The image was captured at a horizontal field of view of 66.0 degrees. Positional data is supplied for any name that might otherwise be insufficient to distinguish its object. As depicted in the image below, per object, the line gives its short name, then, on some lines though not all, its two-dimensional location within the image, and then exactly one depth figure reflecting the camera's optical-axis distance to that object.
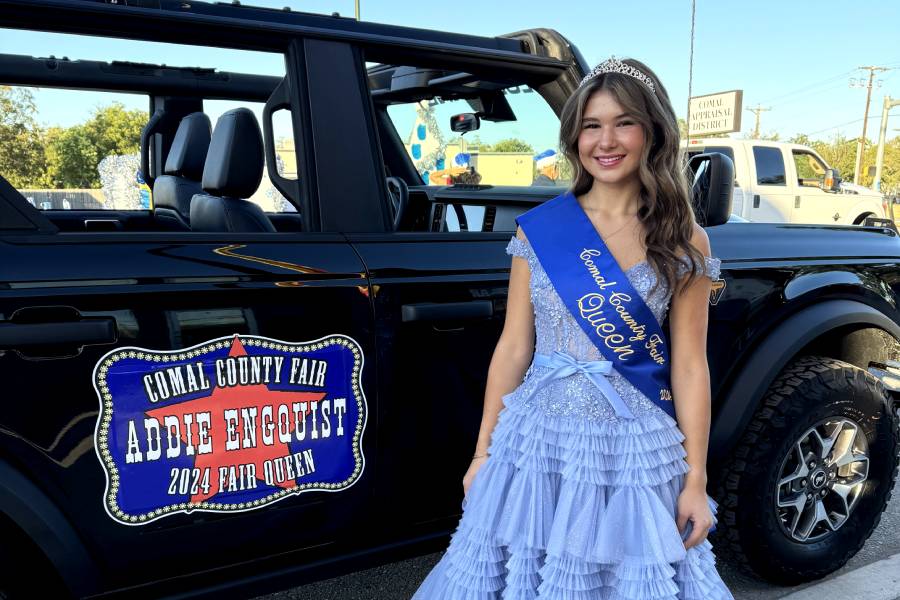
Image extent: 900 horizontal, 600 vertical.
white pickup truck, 10.05
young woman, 1.37
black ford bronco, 1.43
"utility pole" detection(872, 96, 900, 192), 28.20
